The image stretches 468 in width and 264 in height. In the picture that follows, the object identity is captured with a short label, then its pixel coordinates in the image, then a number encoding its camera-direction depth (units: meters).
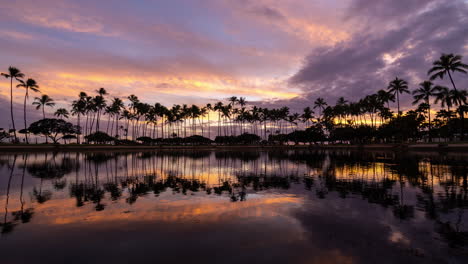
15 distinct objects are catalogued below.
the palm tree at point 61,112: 126.72
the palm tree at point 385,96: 103.80
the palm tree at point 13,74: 78.75
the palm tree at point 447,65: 65.88
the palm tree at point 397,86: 92.44
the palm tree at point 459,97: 72.94
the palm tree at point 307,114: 160.04
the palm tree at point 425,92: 86.16
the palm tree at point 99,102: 111.31
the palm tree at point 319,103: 153.50
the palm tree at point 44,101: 104.06
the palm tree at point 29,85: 84.56
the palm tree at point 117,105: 124.56
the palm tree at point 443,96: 78.58
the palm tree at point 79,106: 113.75
